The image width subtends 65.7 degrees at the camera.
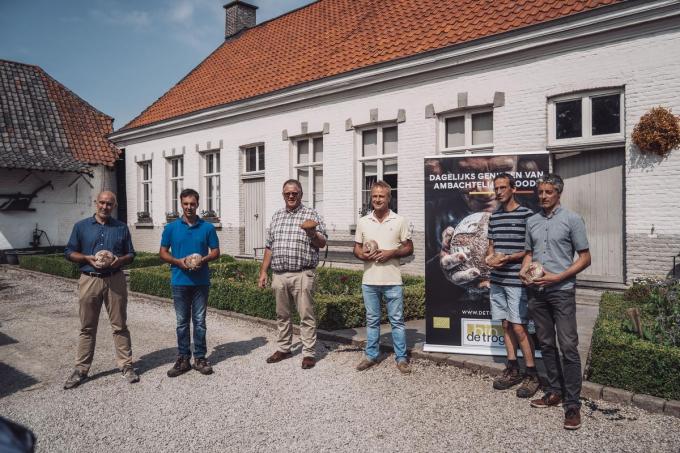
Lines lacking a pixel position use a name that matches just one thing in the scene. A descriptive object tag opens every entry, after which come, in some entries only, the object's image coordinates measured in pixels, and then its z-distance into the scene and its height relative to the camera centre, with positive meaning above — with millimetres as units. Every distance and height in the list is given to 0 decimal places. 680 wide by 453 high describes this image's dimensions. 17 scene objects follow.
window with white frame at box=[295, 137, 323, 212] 13508 +1123
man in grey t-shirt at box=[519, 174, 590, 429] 4387 -598
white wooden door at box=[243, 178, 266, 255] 15118 +33
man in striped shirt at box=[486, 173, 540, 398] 5051 -650
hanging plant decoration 7973 +1270
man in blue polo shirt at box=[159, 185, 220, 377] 5848 -674
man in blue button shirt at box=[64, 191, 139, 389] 5496 -714
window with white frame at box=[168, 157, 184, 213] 18000 +1200
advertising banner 6059 -384
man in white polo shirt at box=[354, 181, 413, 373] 5762 -549
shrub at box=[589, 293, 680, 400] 4629 -1366
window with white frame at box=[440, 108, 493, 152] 10414 +1729
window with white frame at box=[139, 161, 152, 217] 19547 +1070
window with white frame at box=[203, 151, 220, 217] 16581 +1109
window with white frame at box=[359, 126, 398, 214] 11914 +1288
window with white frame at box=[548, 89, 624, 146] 8812 +1678
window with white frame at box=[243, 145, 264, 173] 15133 +1680
